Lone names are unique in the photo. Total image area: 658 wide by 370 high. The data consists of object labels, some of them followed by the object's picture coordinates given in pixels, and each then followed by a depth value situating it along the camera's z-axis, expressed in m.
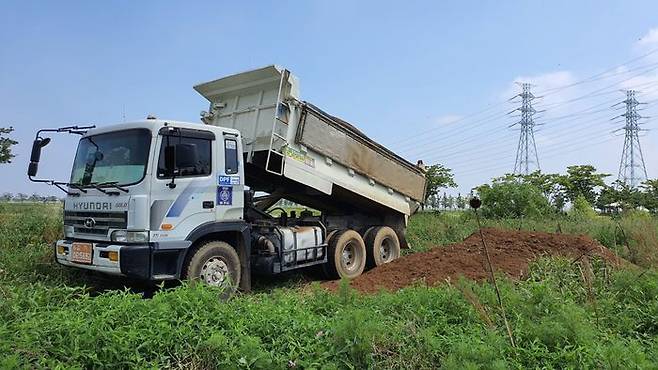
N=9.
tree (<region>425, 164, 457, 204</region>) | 30.39
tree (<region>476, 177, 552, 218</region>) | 19.17
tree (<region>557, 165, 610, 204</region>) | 30.92
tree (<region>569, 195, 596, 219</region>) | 19.80
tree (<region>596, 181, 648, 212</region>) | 30.20
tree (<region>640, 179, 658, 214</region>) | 29.23
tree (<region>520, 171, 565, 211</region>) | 31.17
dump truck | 6.16
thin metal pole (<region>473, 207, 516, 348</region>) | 3.39
